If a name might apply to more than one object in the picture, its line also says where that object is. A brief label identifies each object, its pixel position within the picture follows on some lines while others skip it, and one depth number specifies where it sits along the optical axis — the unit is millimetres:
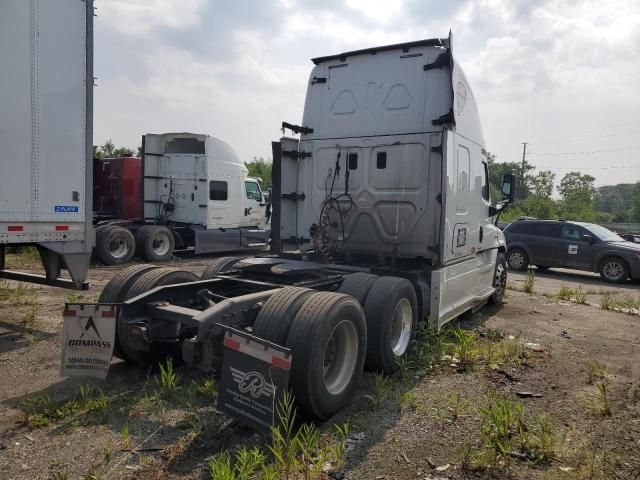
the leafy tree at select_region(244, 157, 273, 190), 62656
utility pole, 73306
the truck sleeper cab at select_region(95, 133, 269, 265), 14516
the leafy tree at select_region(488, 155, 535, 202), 72562
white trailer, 5668
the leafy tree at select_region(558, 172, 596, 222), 48634
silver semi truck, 3666
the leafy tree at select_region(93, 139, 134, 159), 44875
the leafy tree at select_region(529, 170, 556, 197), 68875
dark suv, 13406
